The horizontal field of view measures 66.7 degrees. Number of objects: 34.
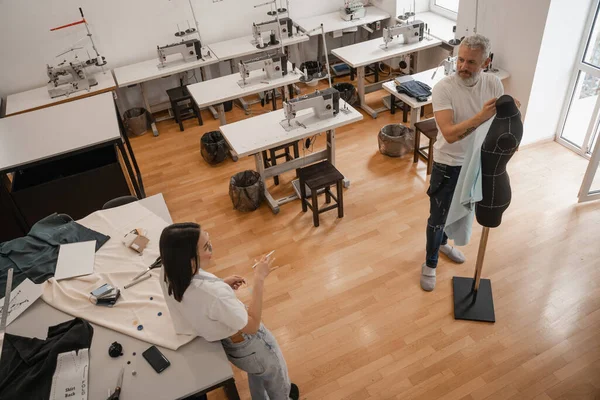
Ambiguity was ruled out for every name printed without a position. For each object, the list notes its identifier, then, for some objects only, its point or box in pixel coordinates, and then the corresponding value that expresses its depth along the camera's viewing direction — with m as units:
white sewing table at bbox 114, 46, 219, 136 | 5.23
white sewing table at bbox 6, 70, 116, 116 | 4.92
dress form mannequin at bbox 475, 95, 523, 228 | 2.04
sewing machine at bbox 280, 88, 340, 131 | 3.75
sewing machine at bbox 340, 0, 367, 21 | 6.00
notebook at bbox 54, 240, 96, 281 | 2.36
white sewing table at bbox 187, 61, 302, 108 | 4.58
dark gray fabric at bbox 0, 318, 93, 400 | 1.80
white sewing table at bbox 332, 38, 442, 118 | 5.09
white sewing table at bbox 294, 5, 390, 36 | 5.91
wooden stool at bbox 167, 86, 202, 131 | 5.51
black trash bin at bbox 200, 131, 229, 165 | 4.80
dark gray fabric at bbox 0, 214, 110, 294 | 2.37
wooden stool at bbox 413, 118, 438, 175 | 4.27
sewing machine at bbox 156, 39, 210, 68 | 5.22
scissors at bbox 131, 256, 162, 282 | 2.33
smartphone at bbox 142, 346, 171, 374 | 1.90
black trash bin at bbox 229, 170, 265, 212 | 4.09
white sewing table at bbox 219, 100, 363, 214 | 3.74
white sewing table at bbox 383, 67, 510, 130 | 4.33
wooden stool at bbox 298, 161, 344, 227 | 3.78
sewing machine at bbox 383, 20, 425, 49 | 5.13
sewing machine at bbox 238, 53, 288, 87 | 4.62
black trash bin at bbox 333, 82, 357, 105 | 5.49
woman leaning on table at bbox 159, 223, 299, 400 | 1.68
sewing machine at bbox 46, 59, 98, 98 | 4.96
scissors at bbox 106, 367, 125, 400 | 1.79
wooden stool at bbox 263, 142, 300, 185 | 4.50
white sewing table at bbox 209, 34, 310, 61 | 5.52
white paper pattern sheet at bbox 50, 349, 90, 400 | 1.81
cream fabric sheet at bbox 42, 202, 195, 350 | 2.06
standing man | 2.38
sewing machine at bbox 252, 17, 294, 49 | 5.44
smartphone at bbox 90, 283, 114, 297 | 2.22
